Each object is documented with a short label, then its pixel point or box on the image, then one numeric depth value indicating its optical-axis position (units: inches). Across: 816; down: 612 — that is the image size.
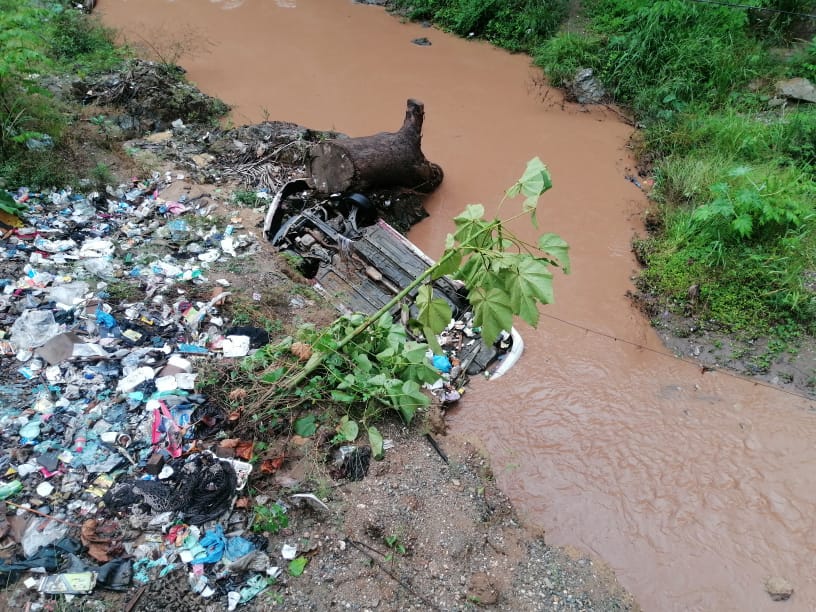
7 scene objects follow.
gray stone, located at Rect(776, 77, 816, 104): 277.3
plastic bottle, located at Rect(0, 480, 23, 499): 106.8
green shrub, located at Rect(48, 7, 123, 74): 293.7
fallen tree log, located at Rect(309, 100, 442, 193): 211.8
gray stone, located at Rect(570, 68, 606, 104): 309.0
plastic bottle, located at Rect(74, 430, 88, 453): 118.3
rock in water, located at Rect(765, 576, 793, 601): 134.9
